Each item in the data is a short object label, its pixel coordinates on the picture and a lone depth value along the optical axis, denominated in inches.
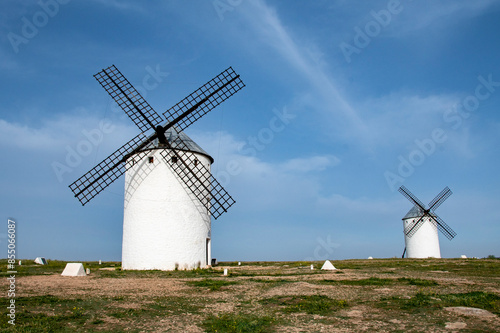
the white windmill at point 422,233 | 1528.1
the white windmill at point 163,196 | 787.4
